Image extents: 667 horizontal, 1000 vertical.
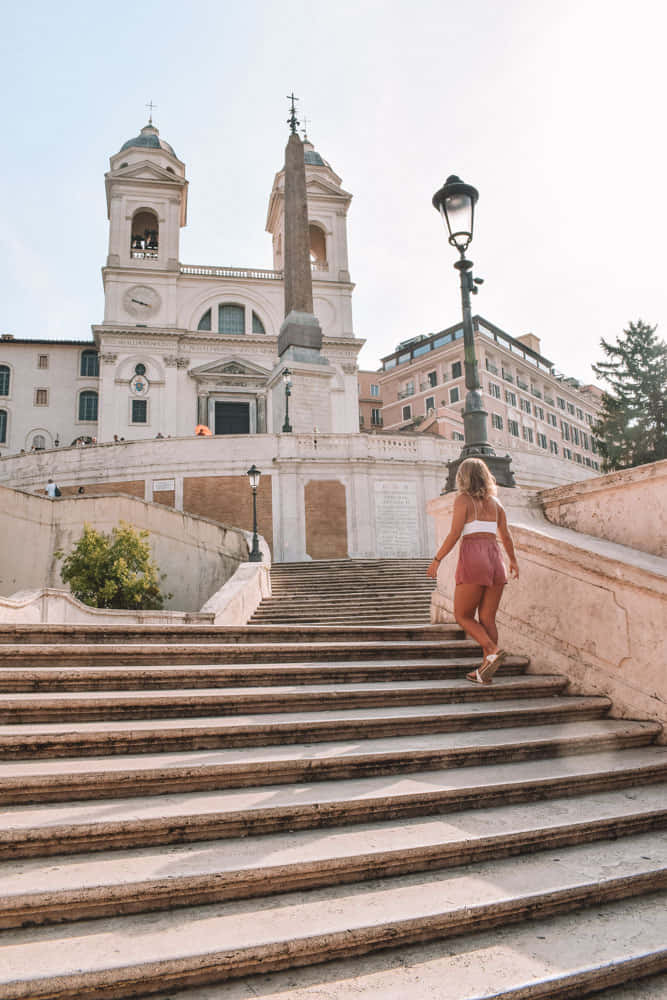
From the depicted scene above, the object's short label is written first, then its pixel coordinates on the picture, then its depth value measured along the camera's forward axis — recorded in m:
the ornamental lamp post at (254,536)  14.70
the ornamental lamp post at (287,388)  22.66
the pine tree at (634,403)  36.56
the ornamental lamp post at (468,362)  6.49
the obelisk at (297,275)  25.45
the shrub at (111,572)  13.36
